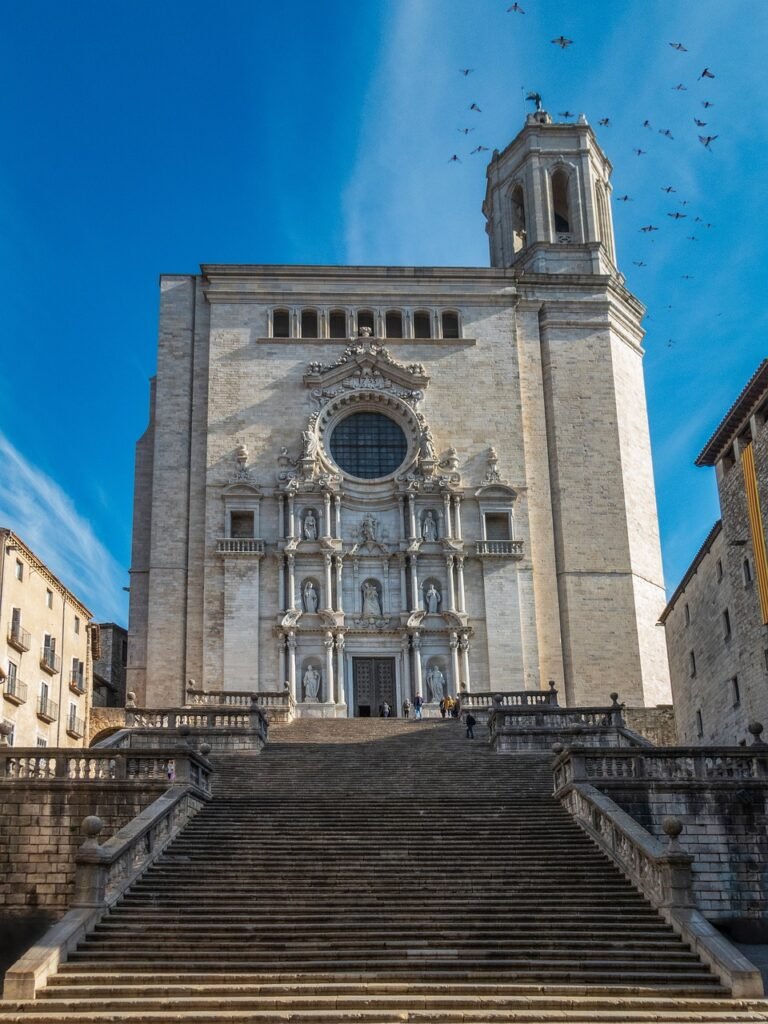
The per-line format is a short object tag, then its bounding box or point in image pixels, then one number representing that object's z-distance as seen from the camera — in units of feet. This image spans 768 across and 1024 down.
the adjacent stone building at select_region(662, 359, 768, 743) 84.33
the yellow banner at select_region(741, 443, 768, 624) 83.35
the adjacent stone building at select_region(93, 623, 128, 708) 150.82
